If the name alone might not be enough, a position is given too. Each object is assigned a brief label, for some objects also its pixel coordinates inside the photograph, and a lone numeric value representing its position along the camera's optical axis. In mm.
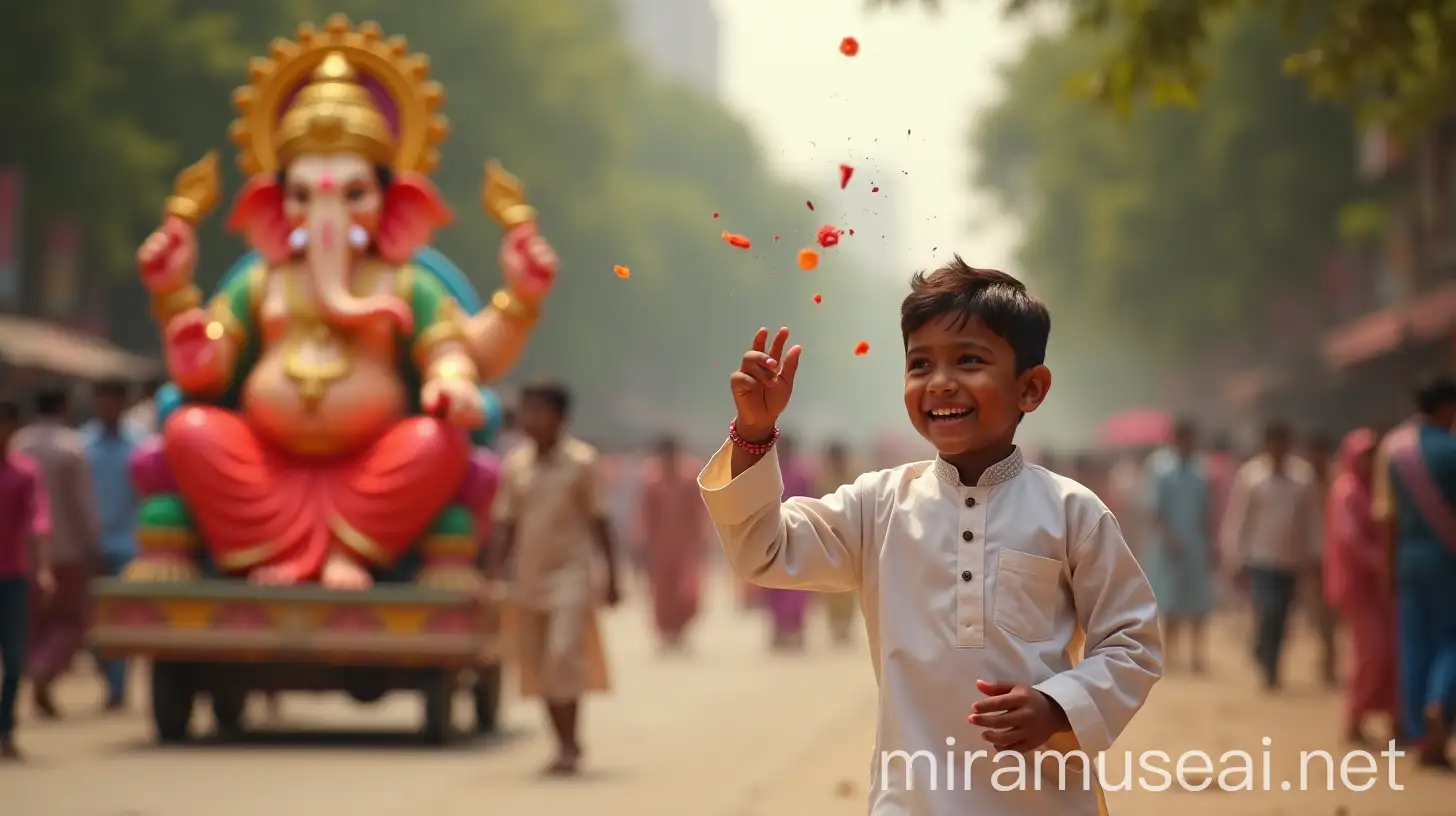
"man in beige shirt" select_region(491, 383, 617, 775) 10734
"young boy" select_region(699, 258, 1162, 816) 4469
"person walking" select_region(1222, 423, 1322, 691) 15797
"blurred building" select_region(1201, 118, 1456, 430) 26766
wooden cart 11062
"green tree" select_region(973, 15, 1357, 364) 34719
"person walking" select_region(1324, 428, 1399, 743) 11844
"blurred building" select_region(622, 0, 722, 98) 131625
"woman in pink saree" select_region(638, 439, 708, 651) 20641
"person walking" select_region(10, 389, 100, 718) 13031
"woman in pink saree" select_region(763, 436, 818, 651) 20156
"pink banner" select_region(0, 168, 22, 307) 25984
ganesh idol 11516
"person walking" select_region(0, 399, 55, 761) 10438
